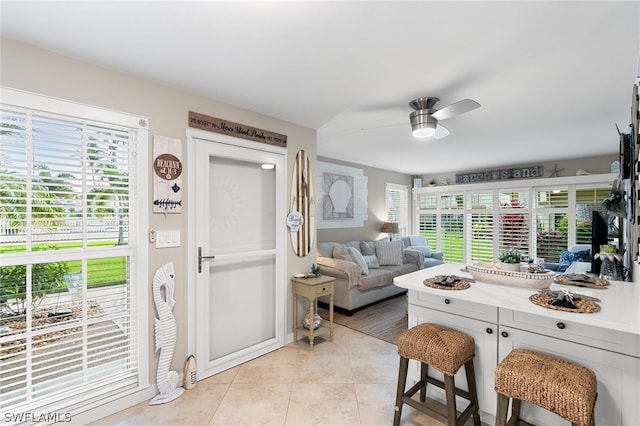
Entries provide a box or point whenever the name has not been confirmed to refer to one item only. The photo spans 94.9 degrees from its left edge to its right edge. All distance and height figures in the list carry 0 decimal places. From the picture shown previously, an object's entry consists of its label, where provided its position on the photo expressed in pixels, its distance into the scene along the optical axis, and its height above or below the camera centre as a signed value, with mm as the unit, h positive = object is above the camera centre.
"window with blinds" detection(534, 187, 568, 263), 5523 -152
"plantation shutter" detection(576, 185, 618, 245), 5156 +240
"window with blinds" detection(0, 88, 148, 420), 1715 -268
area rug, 3460 -1390
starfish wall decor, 5562 +817
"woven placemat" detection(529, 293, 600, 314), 1464 -475
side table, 2992 -815
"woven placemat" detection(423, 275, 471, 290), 1916 -477
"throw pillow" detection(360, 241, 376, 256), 5145 -614
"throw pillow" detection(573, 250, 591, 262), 4500 -654
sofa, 4074 -858
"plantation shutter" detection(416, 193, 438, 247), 7242 -53
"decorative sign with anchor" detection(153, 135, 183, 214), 2232 +302
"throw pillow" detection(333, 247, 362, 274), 4309 -599
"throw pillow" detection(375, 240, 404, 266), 5133 -690
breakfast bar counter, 1438 -678
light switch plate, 2256 -196
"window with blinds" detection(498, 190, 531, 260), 5930 -125
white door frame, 2414 -259
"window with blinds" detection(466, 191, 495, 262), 6375 -270
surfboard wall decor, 3188 +63
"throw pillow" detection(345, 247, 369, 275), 4299 -674
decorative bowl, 1878 -421
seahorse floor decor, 2211 -911
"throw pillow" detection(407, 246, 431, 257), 6434 -786
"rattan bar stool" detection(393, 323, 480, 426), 1667 -853
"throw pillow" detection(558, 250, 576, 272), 4832 -769
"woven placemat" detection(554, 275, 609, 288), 1939 -464
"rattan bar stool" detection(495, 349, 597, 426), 1280 -793
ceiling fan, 2438 +853
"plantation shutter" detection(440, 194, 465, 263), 6805 -306
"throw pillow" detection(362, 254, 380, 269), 4781 -781
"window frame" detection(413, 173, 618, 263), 5320 +408
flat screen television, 2852 -164
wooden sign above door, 2461 +773
